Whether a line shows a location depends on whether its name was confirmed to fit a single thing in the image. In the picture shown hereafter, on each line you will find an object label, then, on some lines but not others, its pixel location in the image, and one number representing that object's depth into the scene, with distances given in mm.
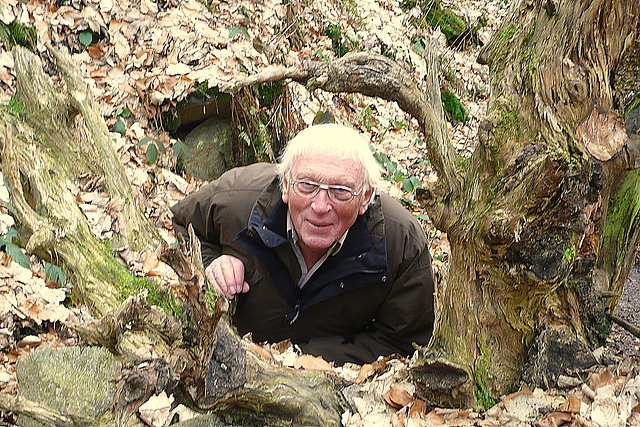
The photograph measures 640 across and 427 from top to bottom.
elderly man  3020
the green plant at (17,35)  5043
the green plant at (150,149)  5164
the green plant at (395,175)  6066
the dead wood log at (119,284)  1835
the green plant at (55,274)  3348
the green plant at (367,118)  7352
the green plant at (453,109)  8156
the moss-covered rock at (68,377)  2631
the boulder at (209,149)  5695
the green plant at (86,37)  5559
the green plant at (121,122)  5199
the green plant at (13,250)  3564
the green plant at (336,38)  7680
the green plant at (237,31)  6128
